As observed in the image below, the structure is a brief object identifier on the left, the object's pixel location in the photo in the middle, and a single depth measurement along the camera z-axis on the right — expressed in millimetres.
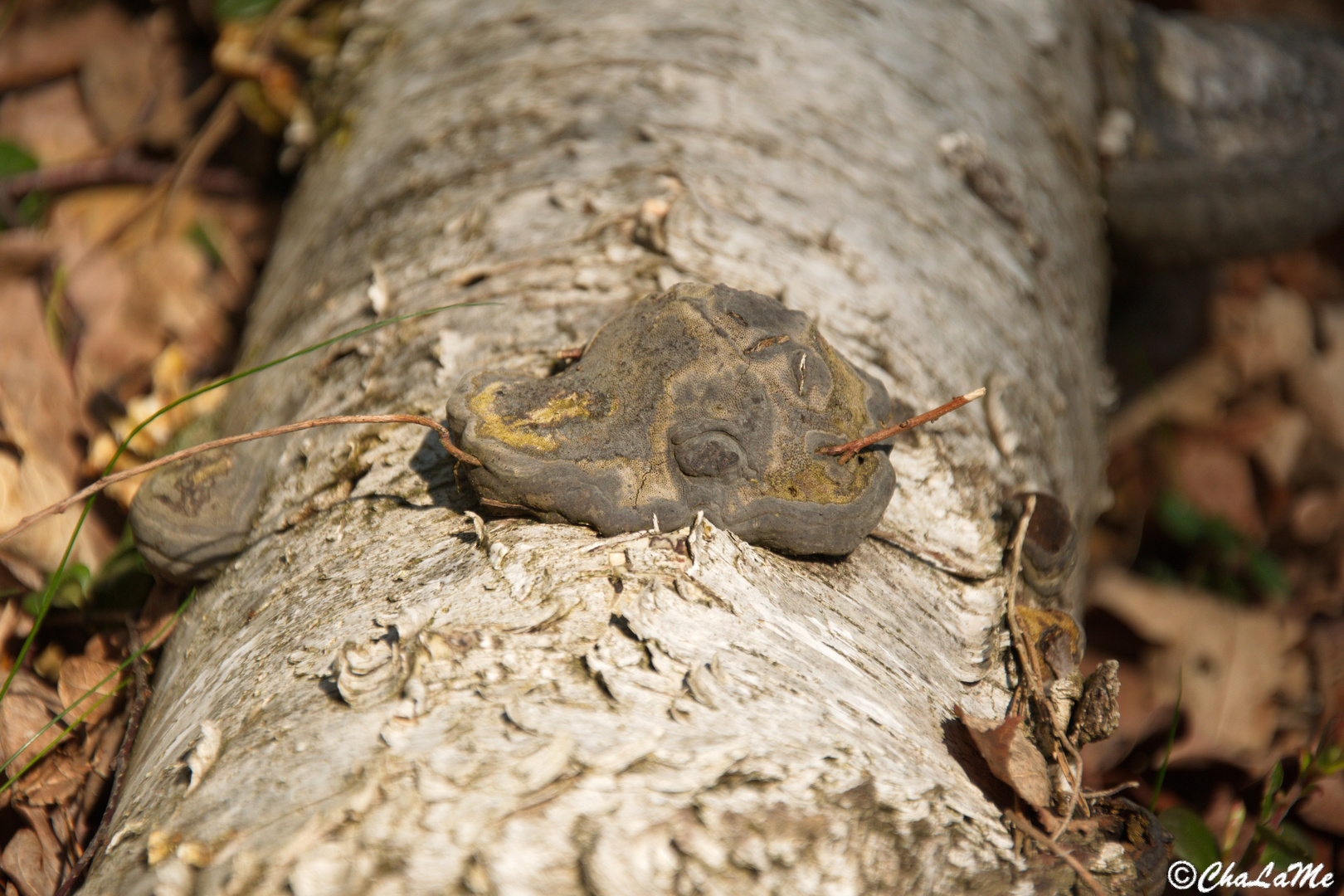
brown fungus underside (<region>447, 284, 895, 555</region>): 1328
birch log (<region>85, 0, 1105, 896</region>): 1288
